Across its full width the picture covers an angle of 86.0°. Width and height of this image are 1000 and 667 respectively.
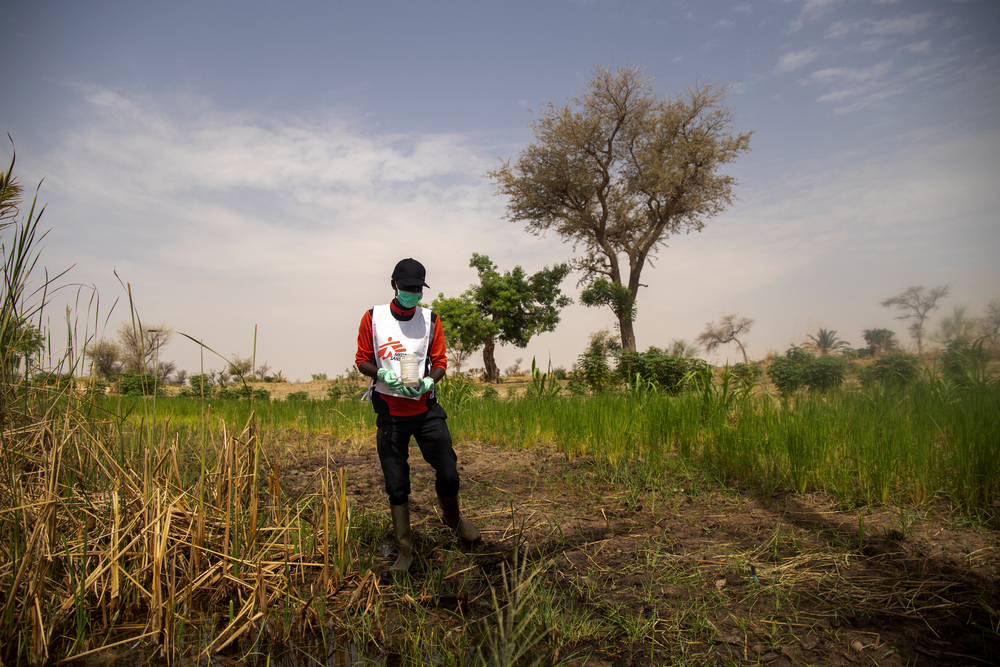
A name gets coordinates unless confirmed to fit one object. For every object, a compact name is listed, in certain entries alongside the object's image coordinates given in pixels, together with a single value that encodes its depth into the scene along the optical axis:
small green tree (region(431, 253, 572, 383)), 22.08
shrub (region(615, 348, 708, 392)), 10.07
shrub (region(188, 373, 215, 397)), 13.69
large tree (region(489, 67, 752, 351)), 23.00
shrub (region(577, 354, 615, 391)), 11.75
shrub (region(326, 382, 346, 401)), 13.43
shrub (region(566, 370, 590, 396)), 10.73
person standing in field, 3.27
